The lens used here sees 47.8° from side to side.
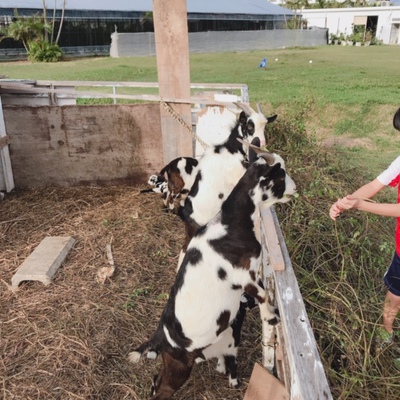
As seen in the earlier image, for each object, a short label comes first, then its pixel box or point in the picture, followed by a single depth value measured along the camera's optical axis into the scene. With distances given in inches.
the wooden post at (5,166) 262.1
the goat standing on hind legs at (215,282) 112.8
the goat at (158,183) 245.6
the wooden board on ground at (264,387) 100.6
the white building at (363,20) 1884.8
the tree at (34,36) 1050.1
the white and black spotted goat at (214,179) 174.7
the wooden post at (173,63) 232.2
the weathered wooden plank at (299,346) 64.5
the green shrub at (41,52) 1054.4
